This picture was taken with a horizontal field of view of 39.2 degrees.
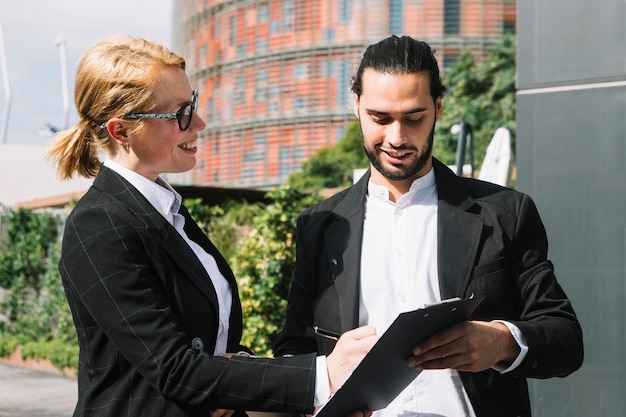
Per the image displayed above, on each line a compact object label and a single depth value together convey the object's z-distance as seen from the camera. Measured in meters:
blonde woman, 2.03
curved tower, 51.72
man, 2.44
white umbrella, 8.48
